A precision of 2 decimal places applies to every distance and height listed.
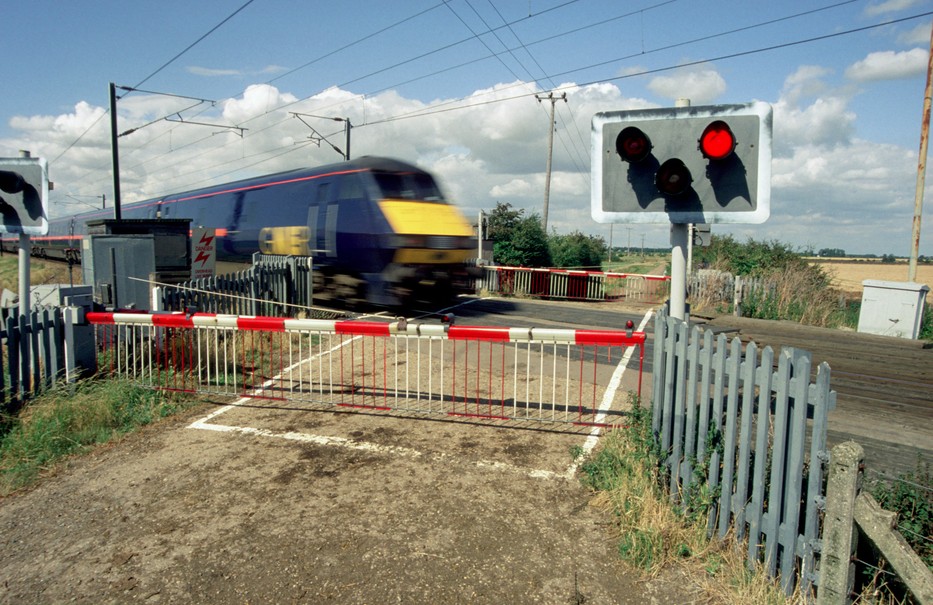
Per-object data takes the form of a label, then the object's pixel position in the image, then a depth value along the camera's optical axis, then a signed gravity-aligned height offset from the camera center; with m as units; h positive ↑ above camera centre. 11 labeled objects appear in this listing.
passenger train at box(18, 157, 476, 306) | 12.16 +0.53
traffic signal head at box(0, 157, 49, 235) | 6.88 +0.66
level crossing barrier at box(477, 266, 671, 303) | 20.52 -1.07
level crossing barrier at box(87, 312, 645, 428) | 5.98 -1.68
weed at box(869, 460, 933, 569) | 3.46 -1.59
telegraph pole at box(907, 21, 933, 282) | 15.61 +2.37
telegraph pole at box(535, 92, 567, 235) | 29.48 +5.92
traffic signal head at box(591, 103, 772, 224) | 3.89 +0.69
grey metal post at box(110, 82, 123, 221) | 19.98 +3.63
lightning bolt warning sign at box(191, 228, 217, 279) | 12.78 -0.05
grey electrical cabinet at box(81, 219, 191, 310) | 10.72 -0.35
